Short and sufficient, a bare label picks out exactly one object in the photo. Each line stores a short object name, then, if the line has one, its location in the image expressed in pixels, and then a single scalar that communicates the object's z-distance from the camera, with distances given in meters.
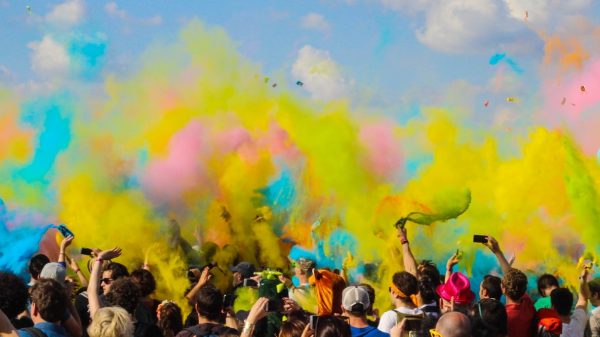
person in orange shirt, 7.31
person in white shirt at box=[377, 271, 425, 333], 6.39
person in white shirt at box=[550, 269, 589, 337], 6.41
